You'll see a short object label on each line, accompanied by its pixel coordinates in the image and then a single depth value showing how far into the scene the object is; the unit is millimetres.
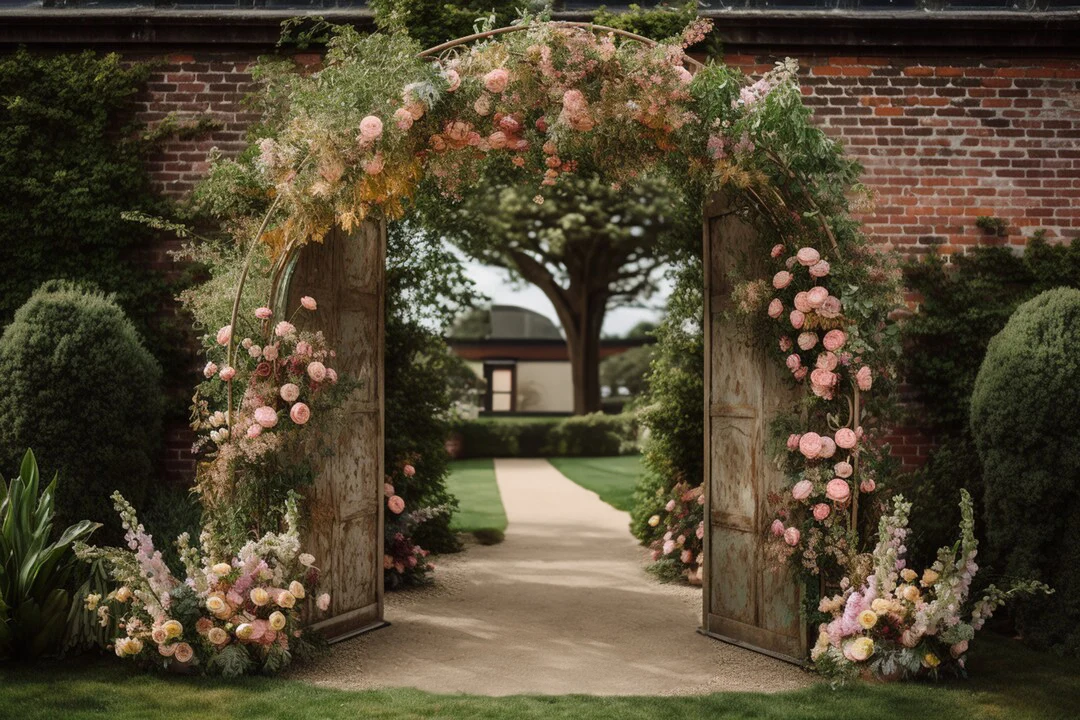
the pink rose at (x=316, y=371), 5105
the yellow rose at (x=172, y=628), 4695
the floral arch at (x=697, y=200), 4887
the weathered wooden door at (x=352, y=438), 5609
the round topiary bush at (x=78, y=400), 5730
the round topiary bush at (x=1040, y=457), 5309
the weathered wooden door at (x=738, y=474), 5434
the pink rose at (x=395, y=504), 6969
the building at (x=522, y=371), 31266
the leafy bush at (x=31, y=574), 4953
